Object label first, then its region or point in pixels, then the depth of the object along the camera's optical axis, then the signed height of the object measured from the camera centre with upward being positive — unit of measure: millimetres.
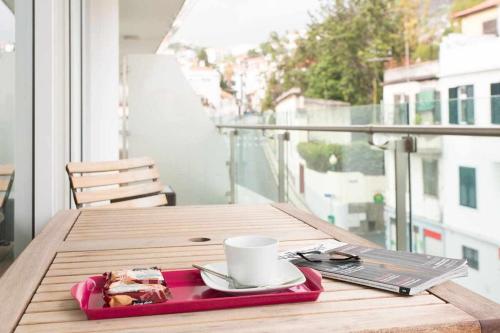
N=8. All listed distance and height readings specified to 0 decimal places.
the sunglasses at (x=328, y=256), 846 -136
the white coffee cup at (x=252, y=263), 686 -116
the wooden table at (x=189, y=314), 585 -160
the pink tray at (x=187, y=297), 618 -156
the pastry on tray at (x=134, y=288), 629 -140
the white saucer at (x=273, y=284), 671 -144
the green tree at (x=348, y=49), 22484 +5617
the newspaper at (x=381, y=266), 723 -143
